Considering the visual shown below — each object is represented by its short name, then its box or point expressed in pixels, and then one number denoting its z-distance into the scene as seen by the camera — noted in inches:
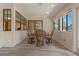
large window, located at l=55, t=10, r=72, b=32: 102.9
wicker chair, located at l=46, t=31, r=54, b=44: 132.8
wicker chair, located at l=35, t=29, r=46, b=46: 126.3
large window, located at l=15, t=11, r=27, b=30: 134.6
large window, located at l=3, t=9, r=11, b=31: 112.3
